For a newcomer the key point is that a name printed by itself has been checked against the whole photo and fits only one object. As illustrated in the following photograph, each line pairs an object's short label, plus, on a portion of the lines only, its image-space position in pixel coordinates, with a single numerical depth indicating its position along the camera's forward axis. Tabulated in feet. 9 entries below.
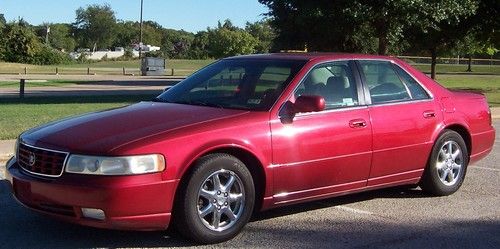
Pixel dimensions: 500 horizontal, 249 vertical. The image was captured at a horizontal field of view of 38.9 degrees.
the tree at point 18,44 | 236.02
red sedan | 16.49
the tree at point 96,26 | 417.28
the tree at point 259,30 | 341.17
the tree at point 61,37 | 392.47
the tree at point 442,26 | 72.37
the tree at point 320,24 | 74.23
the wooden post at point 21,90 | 71.01
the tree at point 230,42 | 271.49
